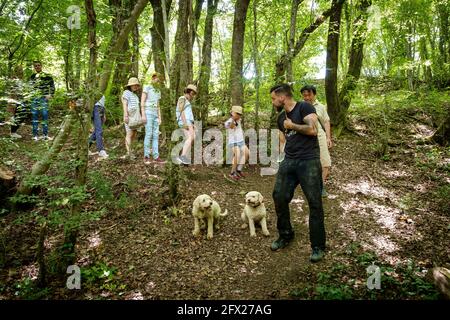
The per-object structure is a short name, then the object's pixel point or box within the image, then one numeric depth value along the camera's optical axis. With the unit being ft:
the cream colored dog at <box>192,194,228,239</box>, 18.70
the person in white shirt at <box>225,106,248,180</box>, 26.45
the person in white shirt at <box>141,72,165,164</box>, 27.50
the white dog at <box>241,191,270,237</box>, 18.85
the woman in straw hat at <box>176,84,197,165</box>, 24.23
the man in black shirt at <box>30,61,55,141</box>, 28.89
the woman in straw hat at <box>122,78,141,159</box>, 27.58
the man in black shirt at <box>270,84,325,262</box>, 15.71
